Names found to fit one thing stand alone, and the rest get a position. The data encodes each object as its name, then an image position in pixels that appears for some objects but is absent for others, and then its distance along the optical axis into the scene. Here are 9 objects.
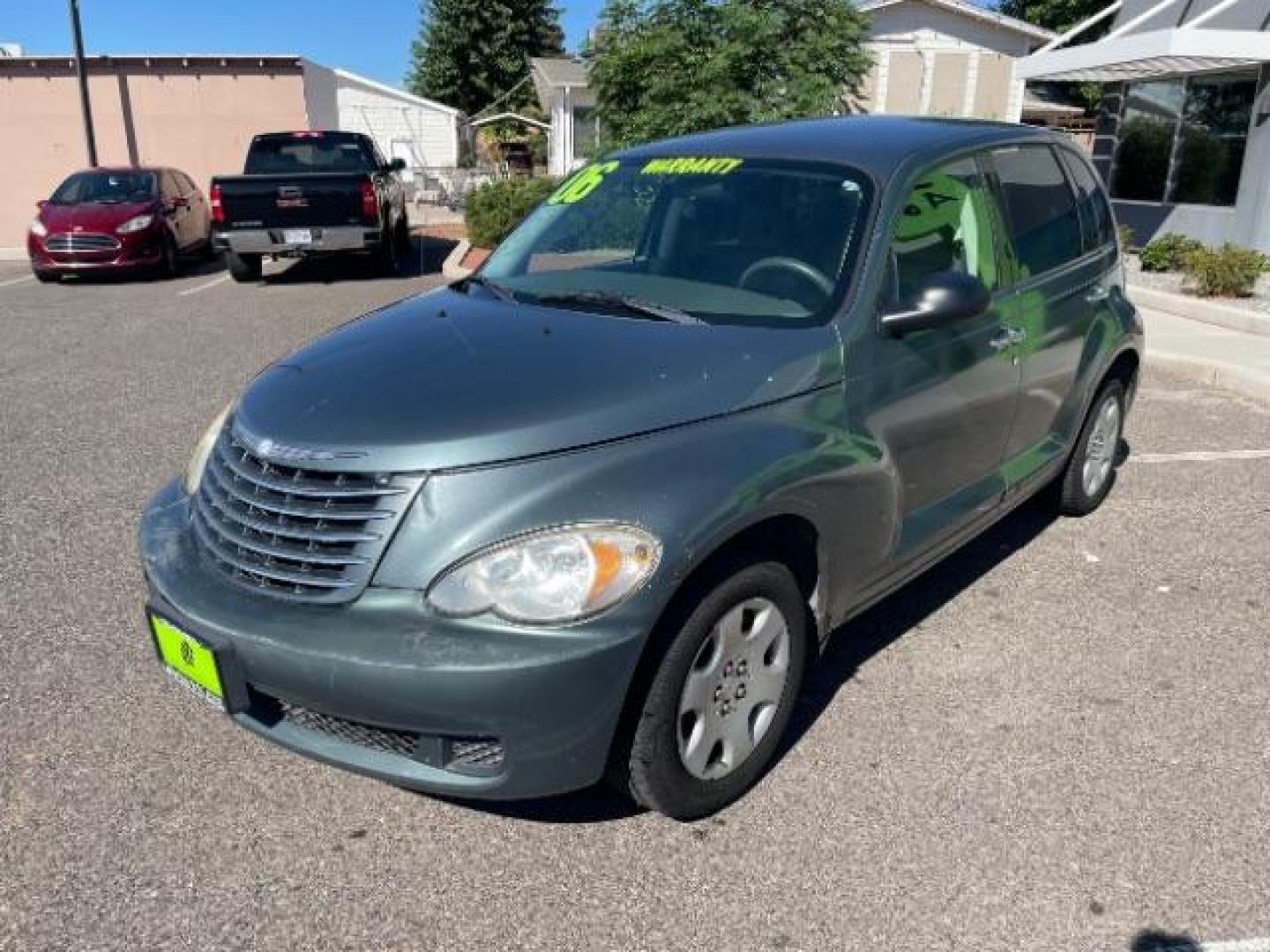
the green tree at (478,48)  52.66
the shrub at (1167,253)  12.12
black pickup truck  12.56
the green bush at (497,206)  15.16
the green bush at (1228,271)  10.53
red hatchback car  14.09
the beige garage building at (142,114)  23.50
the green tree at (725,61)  12.14
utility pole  22.06
